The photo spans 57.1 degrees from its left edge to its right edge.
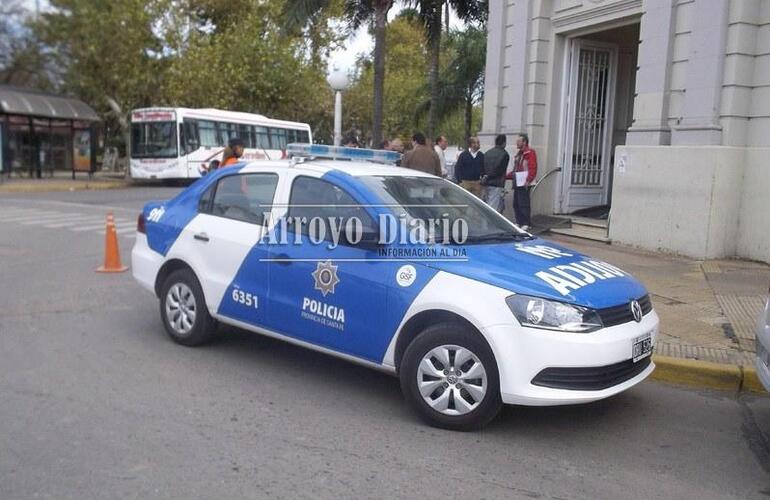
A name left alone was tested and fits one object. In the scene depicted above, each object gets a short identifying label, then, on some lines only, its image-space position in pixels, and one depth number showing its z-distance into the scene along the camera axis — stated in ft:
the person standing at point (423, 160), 39.83
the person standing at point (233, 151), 32.04
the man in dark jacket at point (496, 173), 41.39
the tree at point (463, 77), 89.30
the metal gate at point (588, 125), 45.68
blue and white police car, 14.19
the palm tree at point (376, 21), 54.90
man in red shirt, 41.81
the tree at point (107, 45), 93.61
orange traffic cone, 31.35
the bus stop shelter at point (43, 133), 85.87
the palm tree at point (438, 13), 64.75
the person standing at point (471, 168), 42.50
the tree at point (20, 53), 95.86
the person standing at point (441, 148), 46.37
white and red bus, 87.81
